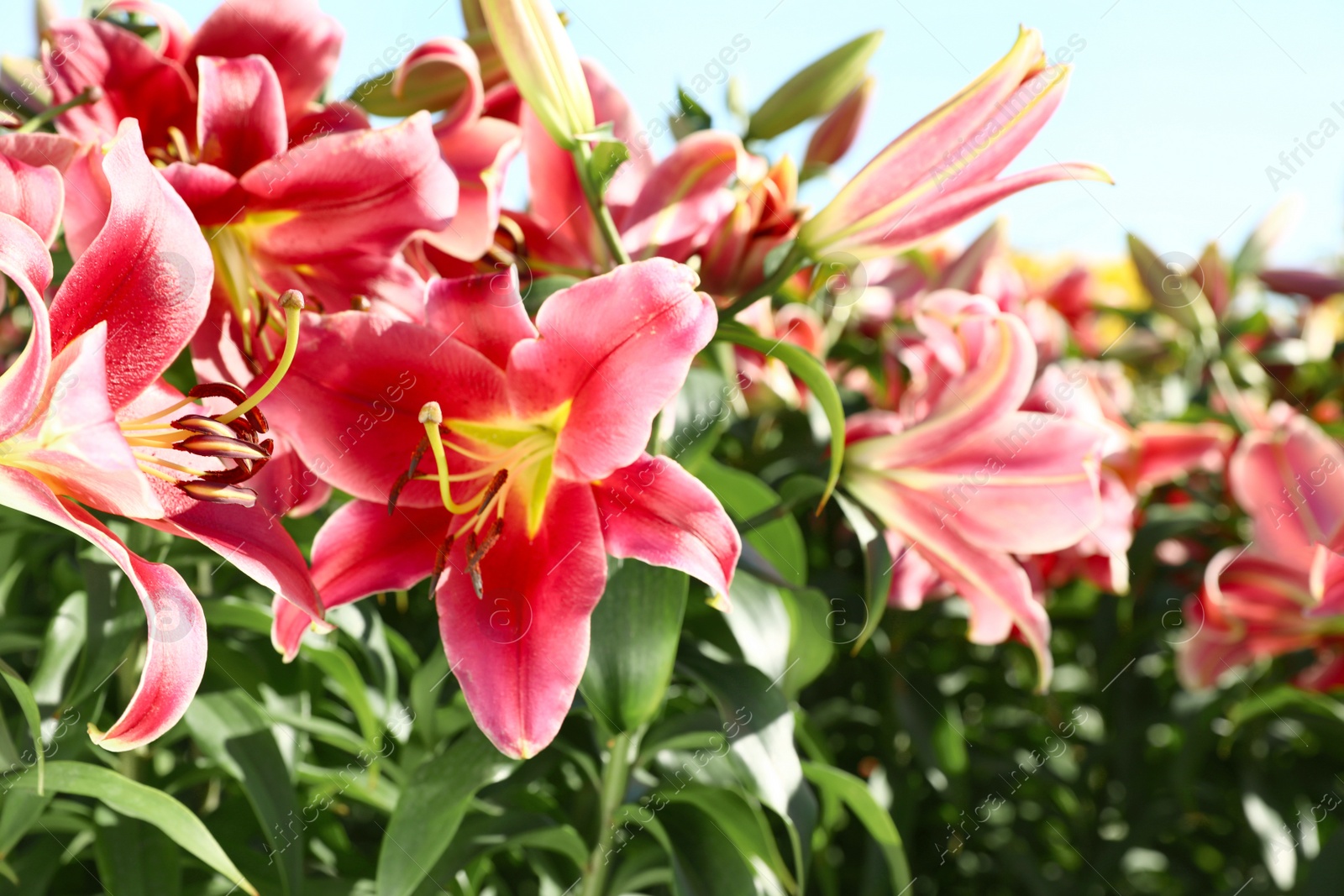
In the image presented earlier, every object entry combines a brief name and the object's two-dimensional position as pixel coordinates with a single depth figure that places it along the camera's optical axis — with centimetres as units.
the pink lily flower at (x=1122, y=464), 101
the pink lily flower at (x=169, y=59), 56
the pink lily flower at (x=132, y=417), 35
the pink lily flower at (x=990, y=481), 76
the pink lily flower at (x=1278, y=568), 107
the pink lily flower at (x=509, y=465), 47
